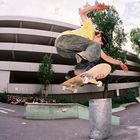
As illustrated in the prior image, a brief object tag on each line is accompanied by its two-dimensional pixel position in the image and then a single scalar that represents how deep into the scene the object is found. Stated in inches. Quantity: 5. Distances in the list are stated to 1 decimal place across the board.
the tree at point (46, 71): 562.8
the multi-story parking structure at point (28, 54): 570.5
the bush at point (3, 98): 507.8
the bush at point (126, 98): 695.4
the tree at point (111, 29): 597.5
